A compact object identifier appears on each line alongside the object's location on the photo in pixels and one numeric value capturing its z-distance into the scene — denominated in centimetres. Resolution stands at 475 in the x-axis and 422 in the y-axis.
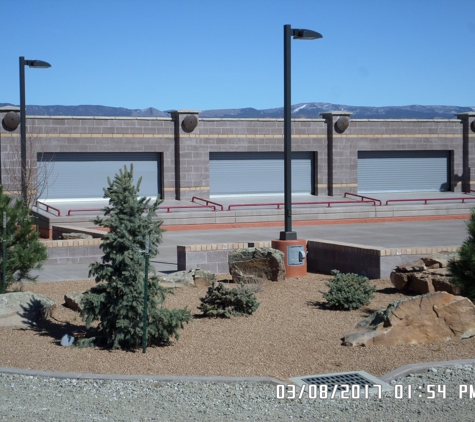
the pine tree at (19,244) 1173
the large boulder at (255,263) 1377
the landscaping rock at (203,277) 1351
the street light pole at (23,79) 2078
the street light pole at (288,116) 1506
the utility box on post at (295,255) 1460
